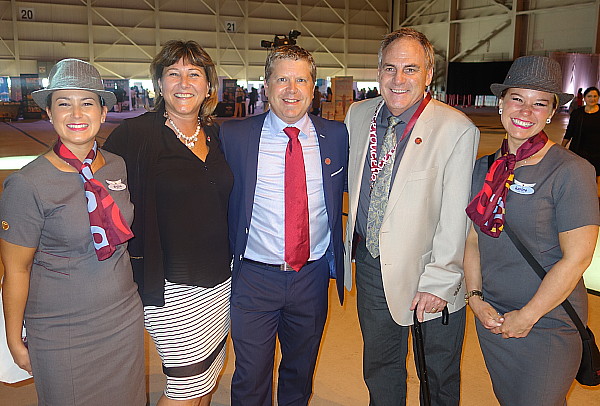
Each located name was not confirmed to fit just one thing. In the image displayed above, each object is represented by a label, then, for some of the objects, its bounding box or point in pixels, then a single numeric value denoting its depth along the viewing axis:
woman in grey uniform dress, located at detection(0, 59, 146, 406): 1.73
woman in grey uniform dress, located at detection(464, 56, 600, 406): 1.82
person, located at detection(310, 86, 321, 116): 20.06
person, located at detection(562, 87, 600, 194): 7.00
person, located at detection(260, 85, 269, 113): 25.00
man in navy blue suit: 2.31
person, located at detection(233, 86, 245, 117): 22.02
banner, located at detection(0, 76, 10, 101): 21.14
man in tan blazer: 2.19
